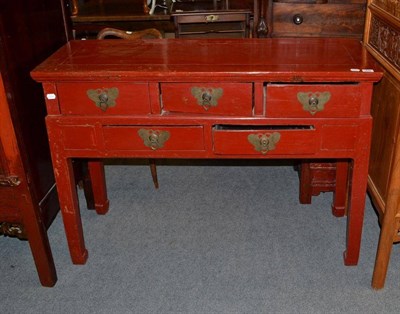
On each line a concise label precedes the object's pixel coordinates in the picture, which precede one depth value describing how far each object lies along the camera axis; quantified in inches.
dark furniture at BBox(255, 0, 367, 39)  114.5
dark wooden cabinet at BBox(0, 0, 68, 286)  80.0
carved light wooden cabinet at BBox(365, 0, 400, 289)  81.6
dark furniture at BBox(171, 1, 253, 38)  130.0
